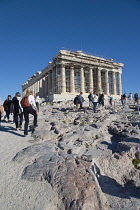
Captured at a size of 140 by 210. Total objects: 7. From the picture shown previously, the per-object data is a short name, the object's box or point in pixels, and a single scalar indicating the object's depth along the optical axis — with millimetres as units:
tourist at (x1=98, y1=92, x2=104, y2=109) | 18269
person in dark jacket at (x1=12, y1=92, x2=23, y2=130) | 8294
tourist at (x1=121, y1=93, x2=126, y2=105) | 22388
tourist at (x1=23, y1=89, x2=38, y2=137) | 7000
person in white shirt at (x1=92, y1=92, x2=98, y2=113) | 14516
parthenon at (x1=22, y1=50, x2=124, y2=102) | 35062
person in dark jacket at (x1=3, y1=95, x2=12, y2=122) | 10852
